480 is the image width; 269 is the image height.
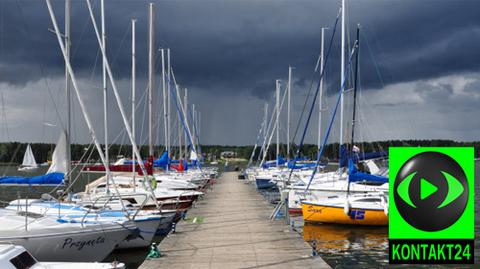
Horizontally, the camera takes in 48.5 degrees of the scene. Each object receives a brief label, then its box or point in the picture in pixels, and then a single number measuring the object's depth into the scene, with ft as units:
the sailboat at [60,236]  45.14
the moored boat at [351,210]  80.74
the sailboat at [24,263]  32.78
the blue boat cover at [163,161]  132.75
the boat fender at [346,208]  80.56
